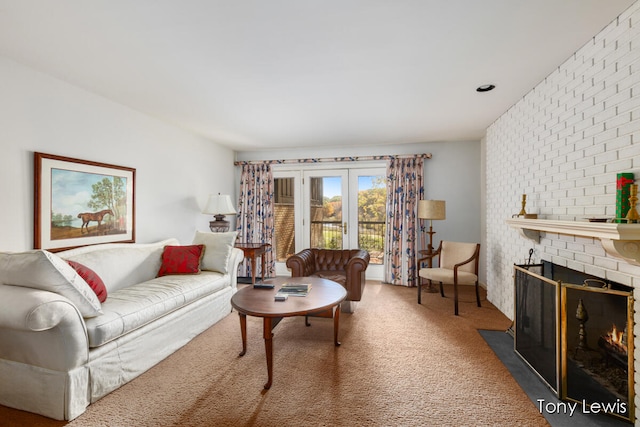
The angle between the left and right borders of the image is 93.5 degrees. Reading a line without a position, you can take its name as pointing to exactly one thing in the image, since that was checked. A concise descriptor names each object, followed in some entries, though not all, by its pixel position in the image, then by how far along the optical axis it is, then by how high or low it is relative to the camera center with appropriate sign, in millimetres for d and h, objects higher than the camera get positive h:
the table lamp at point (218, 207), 4500 +130
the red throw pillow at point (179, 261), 3318 -502
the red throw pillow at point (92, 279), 2305 -493
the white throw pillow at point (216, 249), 3543 -400
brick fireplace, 1769 -822
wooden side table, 4507 -519
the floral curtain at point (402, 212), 4992 +56
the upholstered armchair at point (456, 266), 3750 -689
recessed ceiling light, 2846 +1222
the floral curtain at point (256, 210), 5496 +105
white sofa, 1805 -813
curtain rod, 5035 +988
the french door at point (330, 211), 5293 +80
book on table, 2673 -684
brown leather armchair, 3627 -671
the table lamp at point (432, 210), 4359 +78
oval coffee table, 2166 -707
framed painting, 2584 +128
